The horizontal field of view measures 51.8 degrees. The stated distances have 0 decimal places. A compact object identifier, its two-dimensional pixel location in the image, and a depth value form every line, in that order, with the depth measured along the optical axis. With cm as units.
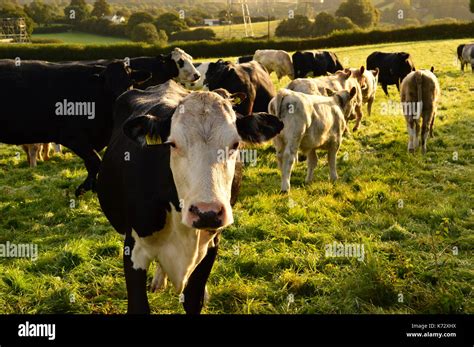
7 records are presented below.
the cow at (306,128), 735
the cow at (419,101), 931
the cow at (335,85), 1012
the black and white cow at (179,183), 276
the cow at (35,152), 928
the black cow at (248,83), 1027
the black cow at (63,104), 754
